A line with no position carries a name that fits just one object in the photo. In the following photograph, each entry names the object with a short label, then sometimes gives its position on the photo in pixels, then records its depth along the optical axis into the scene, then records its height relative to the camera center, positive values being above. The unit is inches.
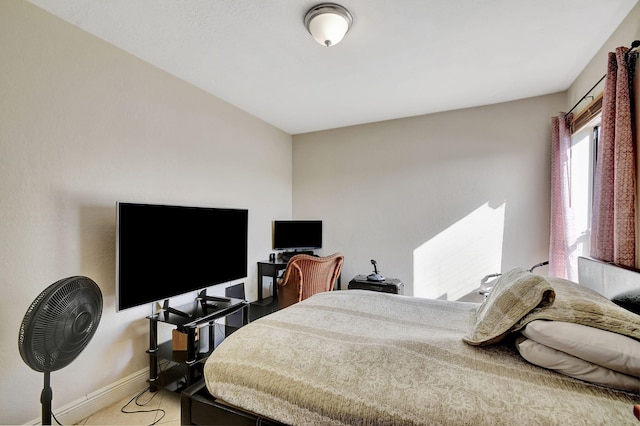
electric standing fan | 49.2 -21.4
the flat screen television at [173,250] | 72.6 -11.1
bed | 35.0 -23.5
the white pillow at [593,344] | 36.5 -18.0
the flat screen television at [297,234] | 152.6 -11.5
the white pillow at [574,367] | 36.9 -21.8
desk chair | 109.6 -26.2
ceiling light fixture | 66.5 +47.2
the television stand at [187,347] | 76.7 -39.3
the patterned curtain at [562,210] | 96.7 +1.2
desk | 136.4 -27.6
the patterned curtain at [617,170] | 62.4 +10.2
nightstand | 124.6 -32.8
